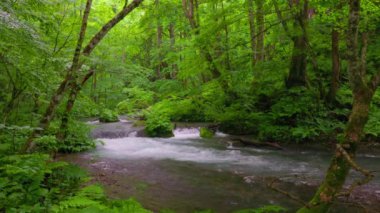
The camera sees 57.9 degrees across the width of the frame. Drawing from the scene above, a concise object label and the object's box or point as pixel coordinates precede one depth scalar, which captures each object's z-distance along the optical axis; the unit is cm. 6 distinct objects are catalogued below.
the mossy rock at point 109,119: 1930
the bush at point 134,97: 2045
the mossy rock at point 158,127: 1627
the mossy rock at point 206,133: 1577
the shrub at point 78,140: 916
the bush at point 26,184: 375
